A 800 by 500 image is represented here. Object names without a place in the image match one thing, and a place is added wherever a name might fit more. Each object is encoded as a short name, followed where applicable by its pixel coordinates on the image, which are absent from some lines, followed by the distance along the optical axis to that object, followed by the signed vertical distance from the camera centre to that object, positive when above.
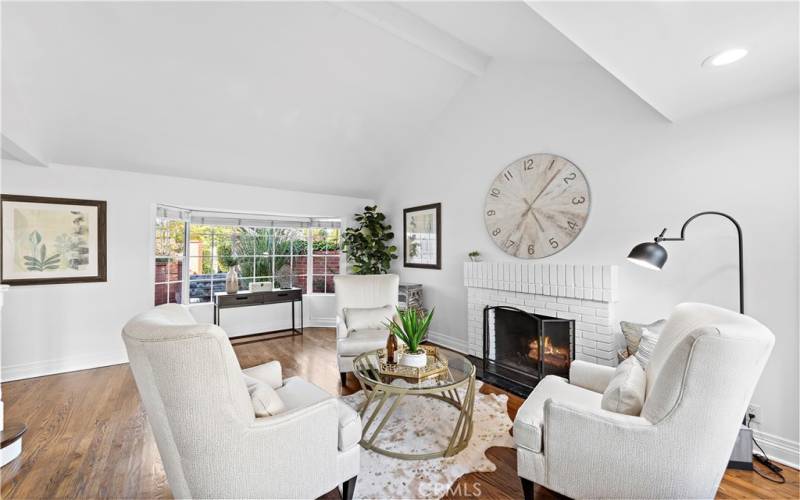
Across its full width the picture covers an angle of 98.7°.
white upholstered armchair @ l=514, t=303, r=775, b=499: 1.28 -0.74
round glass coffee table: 2.00 -0.81
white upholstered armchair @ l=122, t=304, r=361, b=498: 1.18 -0.69
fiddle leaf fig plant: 5.15 +0.08
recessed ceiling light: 1.58 +0.91
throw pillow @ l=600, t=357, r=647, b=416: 1.52 -0.66
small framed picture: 4.53 +0.20
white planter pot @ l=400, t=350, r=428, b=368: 2.25 -0.72
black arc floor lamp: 2.00 -0.04
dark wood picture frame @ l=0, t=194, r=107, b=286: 3.40 +0.10
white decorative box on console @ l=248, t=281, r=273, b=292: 4.91 -0.50
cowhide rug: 1.80 -1.23
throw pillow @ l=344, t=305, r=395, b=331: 3.42 -0.67
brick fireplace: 2.88 -0.43
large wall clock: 3.14 +0.44
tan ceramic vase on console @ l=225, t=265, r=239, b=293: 4.67 -0.41
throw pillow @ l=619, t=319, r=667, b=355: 2.52 -0.63
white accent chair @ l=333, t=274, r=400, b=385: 3.29 -0.48
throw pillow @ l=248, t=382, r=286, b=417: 1.47 -0.66
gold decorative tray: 2.15 -0.77
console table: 4.50 -0.64
